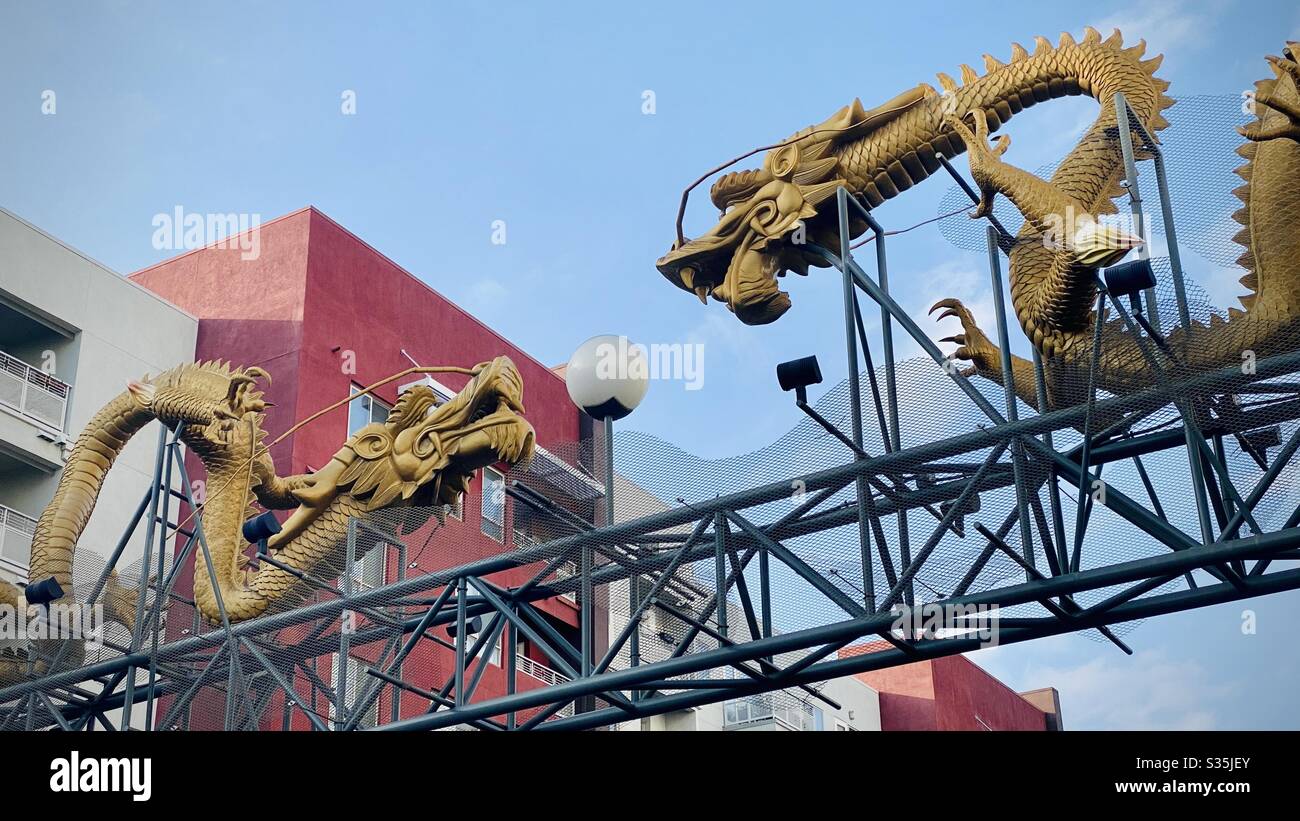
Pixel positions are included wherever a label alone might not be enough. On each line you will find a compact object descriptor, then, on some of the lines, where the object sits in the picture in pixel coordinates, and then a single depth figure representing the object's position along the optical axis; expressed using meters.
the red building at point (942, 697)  35.66
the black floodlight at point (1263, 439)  10.84
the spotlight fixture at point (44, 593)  15.81
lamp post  12.70
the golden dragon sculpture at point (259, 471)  14.36
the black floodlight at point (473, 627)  15.25
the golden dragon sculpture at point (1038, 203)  11.05
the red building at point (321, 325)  23.27
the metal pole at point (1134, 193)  10.95
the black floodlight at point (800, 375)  11.35
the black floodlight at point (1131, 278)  10.23
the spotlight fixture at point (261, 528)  14.57
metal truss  10.45
